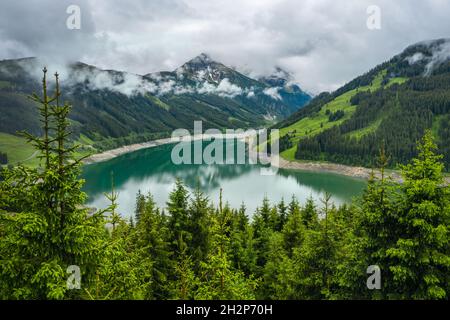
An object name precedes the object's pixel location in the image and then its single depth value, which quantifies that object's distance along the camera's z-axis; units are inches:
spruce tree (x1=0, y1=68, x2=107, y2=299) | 358.3
